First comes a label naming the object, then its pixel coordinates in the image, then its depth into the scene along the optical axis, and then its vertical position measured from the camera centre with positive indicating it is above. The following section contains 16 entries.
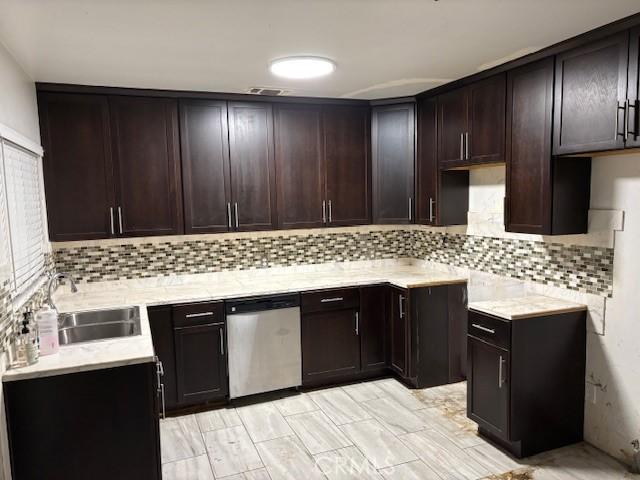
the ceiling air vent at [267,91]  3.52 +0.83
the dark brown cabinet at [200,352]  3.36 -1.11
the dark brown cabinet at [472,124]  3.15 +0.50
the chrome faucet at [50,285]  2.45 -0.44
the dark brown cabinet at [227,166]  3.64 +0.27
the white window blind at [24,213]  2.40 -0.05
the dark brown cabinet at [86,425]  2.07 -1.02
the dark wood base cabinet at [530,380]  2.74 -1.14
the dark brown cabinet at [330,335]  3.71 -1.12
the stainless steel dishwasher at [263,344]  3.49 -1.11
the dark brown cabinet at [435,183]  3.82 +0.08
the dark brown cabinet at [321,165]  3.91 +0.27
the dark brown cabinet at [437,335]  3.70 -1.13
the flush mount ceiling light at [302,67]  2.80 +0.81
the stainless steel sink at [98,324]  2.85 -0.76
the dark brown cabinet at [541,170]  2.78 +0.12
